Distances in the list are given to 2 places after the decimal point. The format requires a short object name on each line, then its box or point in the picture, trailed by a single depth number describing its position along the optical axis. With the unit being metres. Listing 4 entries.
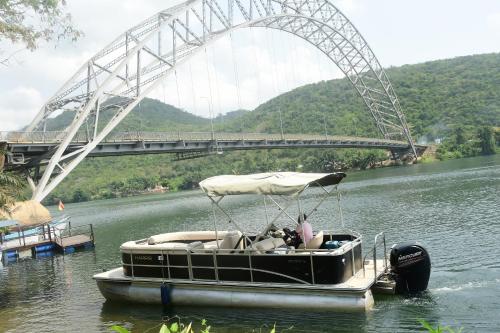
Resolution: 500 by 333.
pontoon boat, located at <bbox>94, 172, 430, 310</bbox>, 11.54
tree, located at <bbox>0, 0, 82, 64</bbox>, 12.80
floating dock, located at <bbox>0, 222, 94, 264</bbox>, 27.77
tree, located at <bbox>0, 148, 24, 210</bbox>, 18.06
